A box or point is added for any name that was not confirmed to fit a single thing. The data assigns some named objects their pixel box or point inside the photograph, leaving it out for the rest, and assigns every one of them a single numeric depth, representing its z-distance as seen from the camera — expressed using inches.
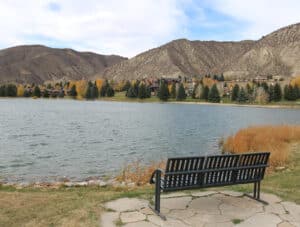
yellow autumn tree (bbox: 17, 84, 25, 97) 5874.2
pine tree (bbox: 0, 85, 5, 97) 5650.4
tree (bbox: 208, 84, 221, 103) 4470.8
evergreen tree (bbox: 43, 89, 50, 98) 5763.5
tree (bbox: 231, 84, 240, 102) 4453.2
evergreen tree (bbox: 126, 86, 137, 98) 5087.3
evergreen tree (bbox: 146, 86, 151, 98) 5120.8
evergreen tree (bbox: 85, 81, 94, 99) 5441.2
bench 246.6
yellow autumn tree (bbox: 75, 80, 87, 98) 5650.4
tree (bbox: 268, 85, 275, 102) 4188.4
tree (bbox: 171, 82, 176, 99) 5031.3
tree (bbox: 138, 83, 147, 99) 5031.3
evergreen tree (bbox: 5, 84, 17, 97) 5631.8
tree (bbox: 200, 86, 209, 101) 4661.3
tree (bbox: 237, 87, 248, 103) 4326.4
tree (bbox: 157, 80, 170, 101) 4875.4
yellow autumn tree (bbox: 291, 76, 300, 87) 4592.0
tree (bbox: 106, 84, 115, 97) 5437.9
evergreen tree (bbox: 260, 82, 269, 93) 4371.5
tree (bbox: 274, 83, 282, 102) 4175.0
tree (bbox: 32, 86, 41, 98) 5695.2
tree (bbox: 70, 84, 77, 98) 5740.0
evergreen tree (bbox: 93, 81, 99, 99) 5501.3
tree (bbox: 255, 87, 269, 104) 4158.6
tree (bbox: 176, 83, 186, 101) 4829.9
